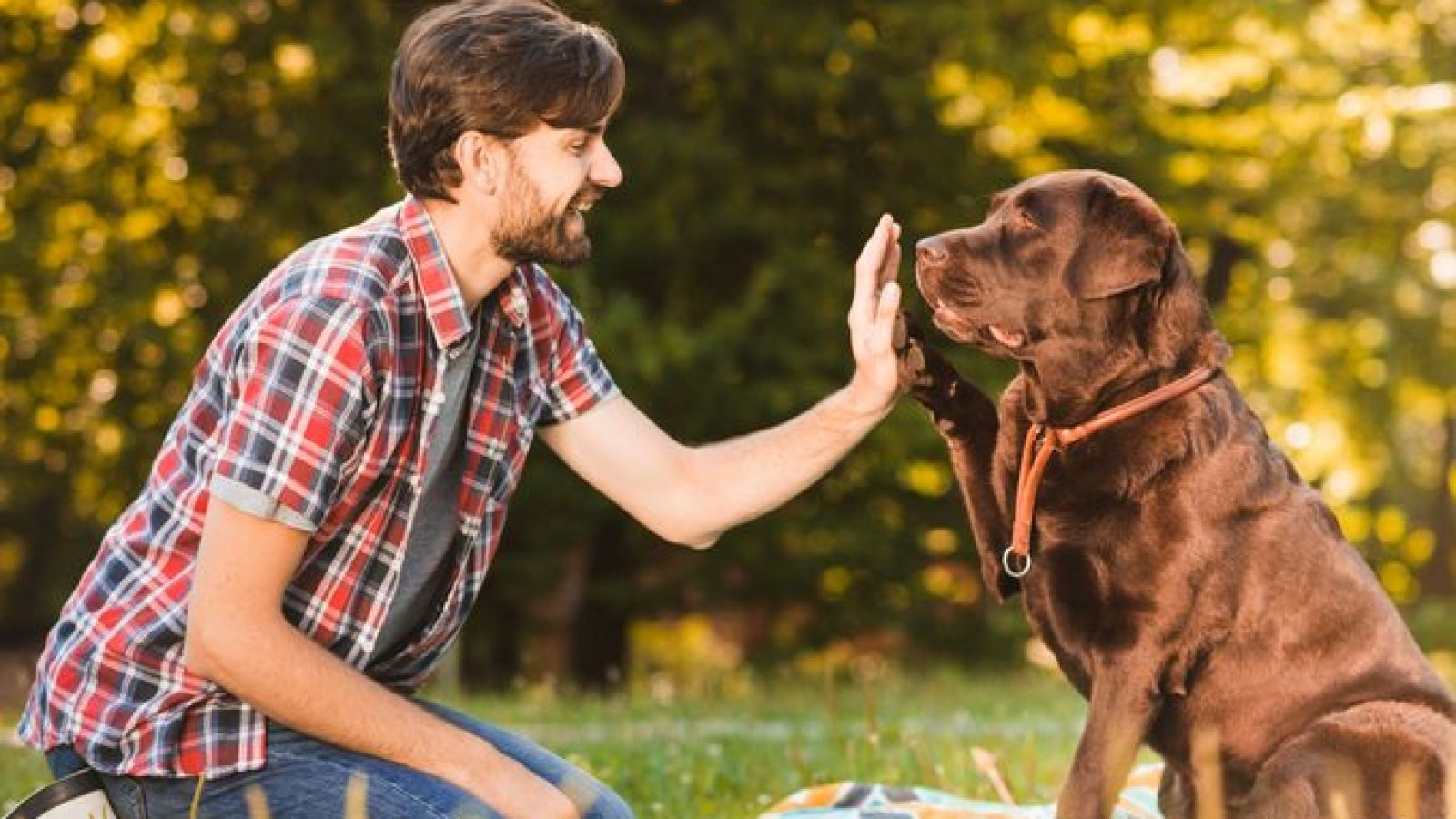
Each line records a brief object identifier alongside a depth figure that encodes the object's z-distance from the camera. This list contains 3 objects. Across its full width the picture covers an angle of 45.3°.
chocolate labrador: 3.24
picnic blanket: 4.10
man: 3.04
